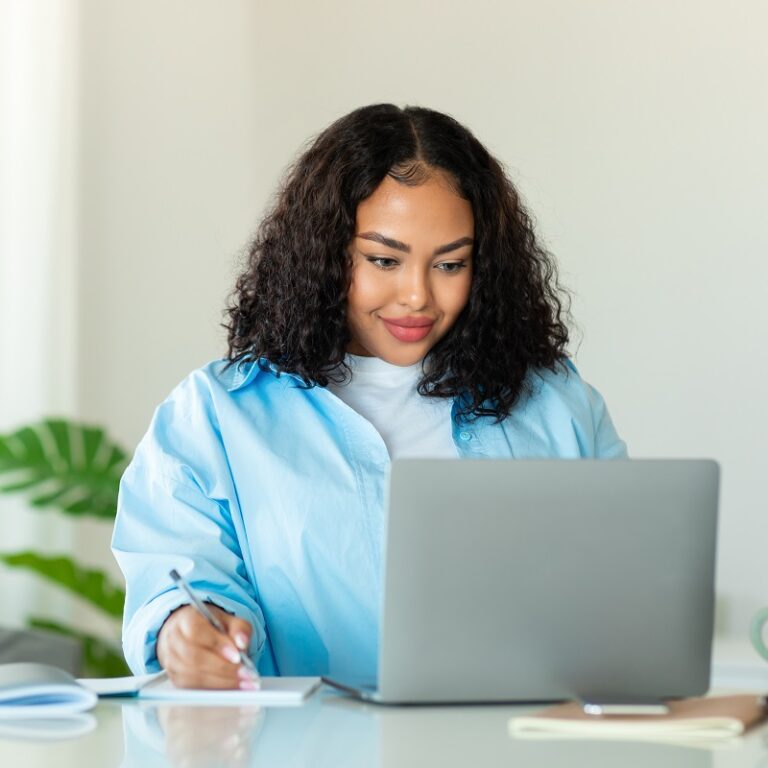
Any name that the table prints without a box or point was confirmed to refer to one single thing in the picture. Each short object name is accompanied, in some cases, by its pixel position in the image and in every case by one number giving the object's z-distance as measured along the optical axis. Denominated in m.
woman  1.73
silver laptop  1.34
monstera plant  2.97
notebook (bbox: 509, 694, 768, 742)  1.32
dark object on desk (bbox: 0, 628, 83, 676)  2.75
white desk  1.25
